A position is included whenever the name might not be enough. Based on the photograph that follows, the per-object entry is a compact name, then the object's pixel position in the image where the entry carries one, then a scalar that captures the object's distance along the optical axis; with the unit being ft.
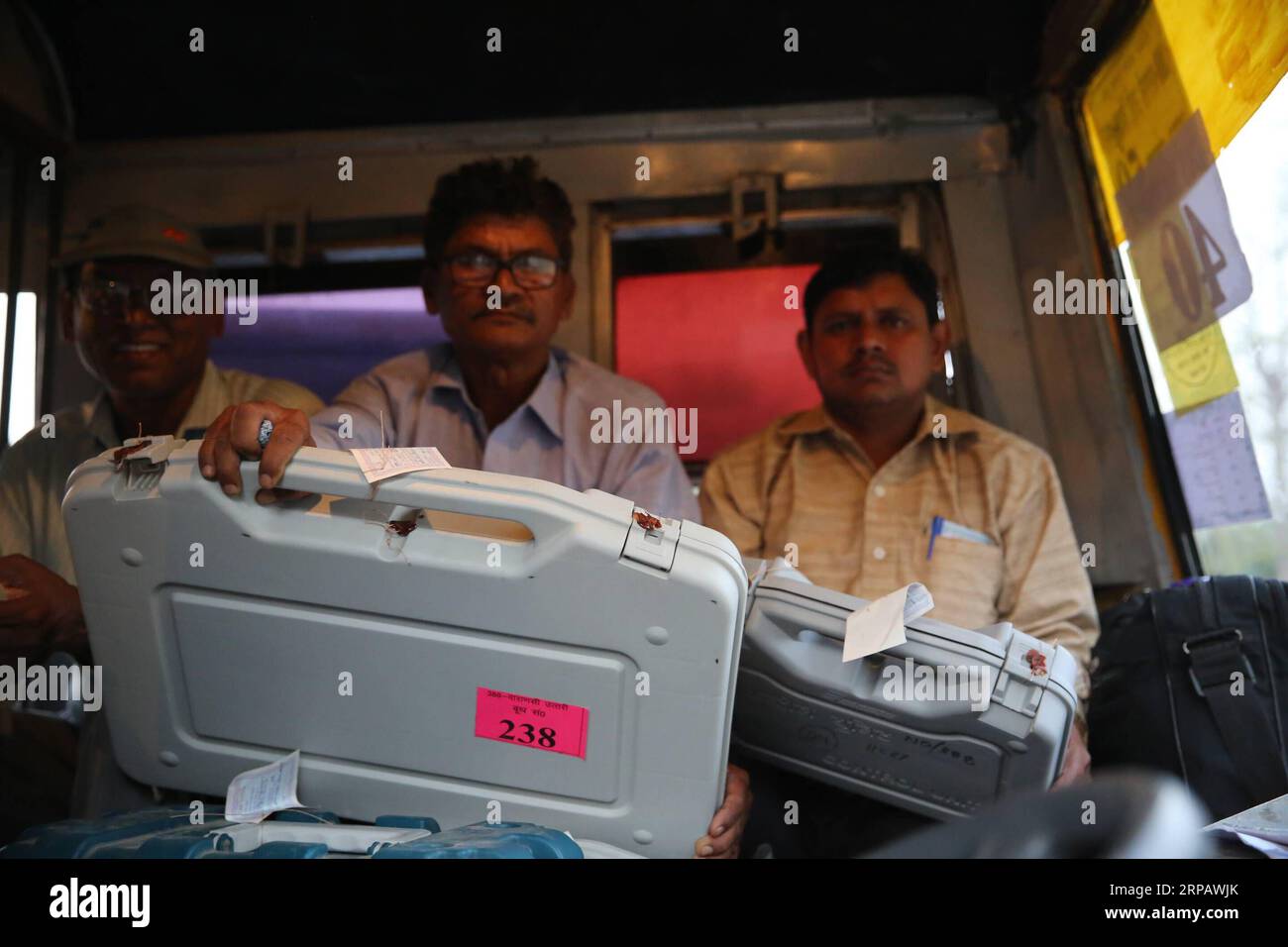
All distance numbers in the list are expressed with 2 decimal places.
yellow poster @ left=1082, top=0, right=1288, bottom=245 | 7.63
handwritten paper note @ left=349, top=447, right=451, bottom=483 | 4.57
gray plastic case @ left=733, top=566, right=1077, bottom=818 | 5.42
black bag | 6.78
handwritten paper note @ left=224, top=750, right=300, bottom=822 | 4.95
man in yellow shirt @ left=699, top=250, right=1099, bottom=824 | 8.39
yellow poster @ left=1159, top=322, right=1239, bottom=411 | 8.82
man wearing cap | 8.65
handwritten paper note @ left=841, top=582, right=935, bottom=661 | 5.15
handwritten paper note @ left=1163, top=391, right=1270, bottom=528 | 8.68
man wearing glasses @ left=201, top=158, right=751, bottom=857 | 8.43
